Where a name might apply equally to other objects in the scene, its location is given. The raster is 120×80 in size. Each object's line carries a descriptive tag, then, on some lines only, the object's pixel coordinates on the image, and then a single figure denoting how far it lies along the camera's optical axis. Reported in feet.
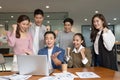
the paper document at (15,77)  6.27
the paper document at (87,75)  6.58
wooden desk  6.33
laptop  6.39
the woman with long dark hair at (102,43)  8.52
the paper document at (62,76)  6.17
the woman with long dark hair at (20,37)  8.48
